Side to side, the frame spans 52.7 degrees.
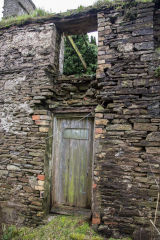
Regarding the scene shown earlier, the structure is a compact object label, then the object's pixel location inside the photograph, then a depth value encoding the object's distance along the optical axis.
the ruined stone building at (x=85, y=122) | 2.75
